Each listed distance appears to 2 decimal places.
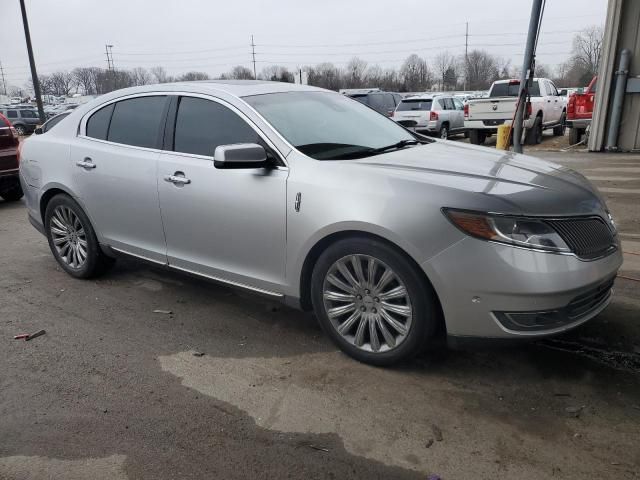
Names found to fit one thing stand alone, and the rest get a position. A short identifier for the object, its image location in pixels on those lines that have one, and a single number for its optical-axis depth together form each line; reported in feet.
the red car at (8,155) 29.09
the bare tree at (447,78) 265.75
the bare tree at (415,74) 269.56
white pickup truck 49.12
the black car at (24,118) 104.98
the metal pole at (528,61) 24.16
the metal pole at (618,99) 36.22
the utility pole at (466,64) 261.03
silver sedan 9.12
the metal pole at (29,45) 66.33
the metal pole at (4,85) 369.69
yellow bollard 30.86
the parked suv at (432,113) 57.67
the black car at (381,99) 67.21
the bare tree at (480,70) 270.87
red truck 44.40
